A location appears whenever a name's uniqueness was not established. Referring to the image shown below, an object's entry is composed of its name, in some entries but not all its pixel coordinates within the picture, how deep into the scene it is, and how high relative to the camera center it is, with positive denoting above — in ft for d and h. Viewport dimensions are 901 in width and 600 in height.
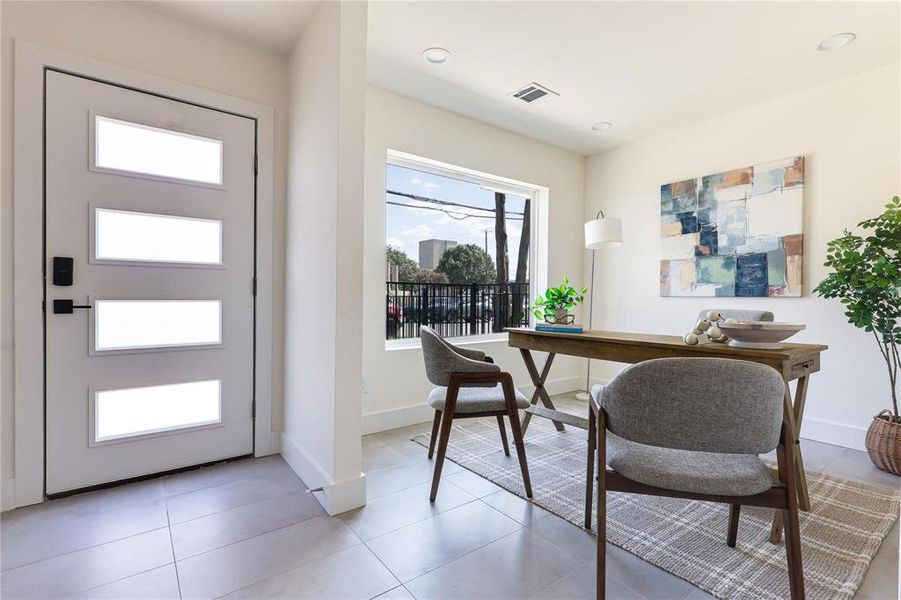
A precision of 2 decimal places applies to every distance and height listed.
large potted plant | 8.11 +0.21
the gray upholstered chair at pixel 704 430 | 4.08 -1.41
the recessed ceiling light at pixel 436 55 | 8.76 +5.26
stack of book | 9.40 -0.76
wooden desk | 5.87 -0.99
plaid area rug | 5.08 -3.52
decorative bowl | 5.96 -0.51
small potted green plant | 9.98 -0.21
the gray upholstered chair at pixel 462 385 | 6.95 -1.65
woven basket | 8.17 -2.94
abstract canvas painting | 10.52 +1.87
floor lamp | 10.86 +1.72
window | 11.44 +1.41
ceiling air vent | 10.34 +5.30
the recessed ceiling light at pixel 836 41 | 8.16 +5.33
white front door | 7.00 +0.13
